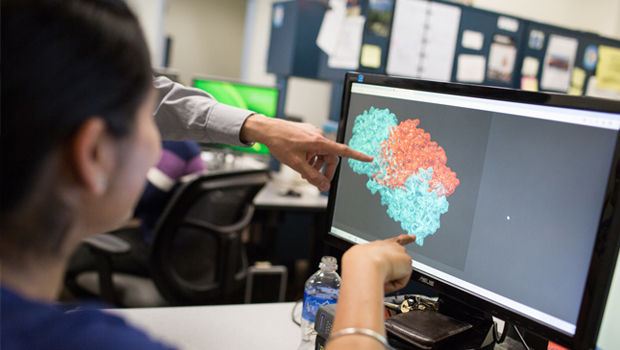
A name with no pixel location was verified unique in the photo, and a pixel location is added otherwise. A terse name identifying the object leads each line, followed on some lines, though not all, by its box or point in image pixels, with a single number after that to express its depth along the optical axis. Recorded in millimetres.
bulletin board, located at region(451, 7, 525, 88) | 2420
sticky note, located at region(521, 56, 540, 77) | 2602
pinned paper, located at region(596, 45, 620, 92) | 2760
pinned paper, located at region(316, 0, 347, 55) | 2346
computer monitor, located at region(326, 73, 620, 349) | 587
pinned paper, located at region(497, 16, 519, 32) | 2457
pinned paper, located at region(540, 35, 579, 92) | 2637
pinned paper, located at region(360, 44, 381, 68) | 2258
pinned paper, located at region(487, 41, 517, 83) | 2500
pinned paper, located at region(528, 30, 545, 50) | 2561
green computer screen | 2617
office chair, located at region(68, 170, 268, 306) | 1508
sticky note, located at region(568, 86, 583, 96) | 2739
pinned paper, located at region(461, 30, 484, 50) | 2426
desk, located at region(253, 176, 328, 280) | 2170
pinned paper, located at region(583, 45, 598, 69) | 2711
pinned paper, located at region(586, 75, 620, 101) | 2768
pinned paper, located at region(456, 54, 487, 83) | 2469
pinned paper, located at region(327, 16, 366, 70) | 2247
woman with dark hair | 384
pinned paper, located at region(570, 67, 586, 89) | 2729
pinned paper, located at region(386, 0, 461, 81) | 2281
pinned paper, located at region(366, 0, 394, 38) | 2223
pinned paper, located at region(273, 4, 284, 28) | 2695
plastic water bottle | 886
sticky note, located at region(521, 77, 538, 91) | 2631
